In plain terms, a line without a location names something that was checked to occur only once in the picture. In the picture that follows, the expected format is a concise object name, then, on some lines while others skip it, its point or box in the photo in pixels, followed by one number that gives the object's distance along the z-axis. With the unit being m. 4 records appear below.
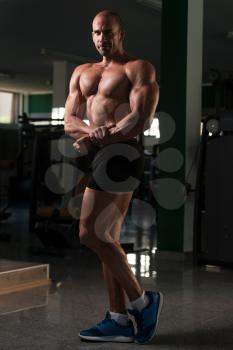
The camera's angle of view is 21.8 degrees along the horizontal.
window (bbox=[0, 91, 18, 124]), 16.00
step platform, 3.85
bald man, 2.59
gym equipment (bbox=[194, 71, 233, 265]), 4.84
